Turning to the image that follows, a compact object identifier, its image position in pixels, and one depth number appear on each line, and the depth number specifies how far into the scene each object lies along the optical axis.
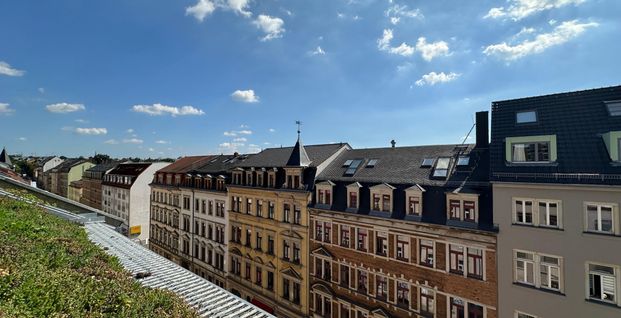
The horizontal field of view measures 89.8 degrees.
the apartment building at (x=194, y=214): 33.53
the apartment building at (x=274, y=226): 25.11
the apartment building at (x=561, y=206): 13.56
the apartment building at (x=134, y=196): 52.62
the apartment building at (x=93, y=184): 66.62
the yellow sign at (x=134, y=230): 52.27
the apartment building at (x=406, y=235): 16.95
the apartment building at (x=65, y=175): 83.56
